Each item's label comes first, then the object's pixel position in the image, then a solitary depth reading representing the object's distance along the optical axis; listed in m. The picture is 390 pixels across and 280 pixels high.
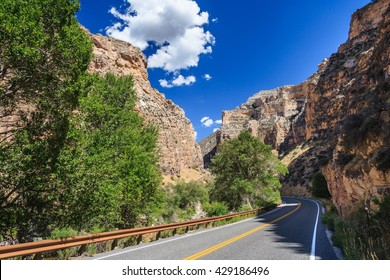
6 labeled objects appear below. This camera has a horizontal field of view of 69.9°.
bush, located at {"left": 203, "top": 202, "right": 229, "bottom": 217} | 24.23
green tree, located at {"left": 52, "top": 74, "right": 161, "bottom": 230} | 11.20
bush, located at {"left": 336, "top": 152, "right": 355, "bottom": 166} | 20.63
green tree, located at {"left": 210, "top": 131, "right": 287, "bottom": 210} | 33.64
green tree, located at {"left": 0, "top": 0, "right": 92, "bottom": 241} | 9.40
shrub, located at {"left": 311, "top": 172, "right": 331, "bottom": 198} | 59.04
